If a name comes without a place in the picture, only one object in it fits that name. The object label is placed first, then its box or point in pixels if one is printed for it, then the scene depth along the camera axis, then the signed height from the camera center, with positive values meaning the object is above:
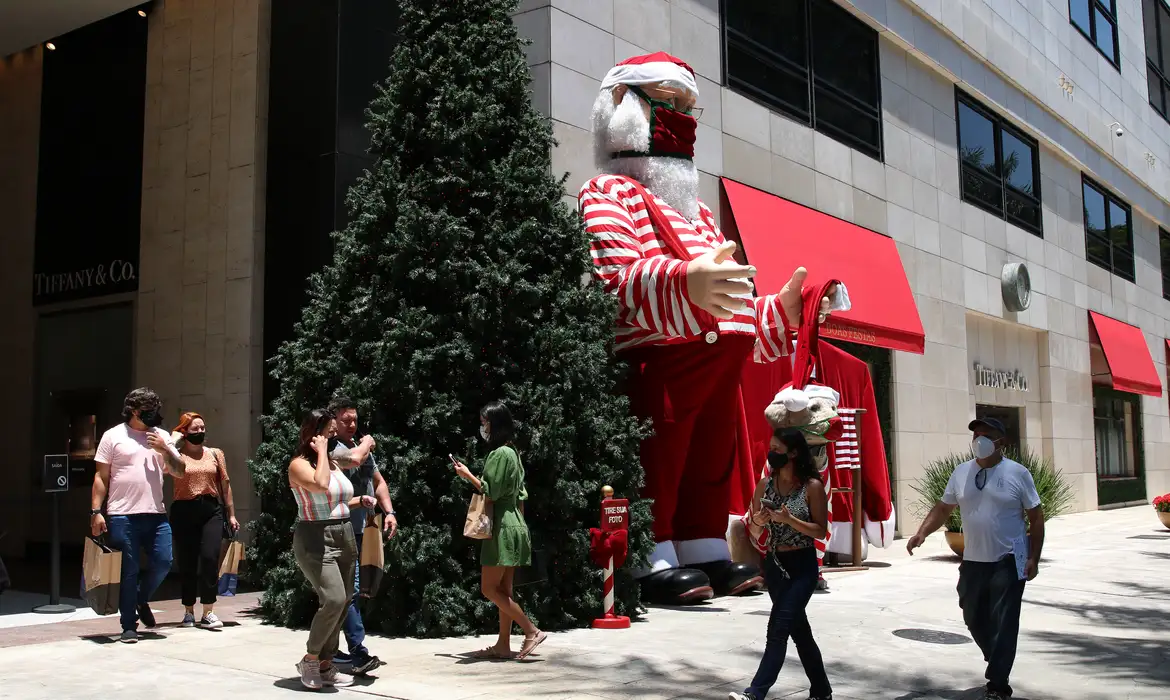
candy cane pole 8.00 -1.09
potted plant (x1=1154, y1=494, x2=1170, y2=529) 17.55 -0.76
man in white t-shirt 5.92 -0.46
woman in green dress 6.79 -0.44
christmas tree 7.77 +0.89
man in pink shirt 7.66 -0.22
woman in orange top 8.17 -0.44
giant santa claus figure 8.76 +1.06
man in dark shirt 6.40 -0.13
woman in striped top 6.05 -0.42
